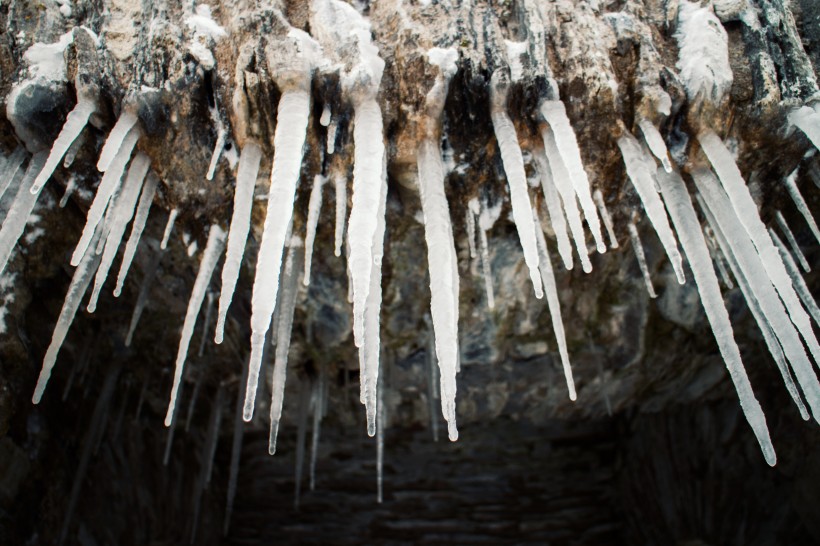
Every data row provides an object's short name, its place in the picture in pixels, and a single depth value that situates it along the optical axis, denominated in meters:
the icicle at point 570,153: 1.69
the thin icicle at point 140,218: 1.96
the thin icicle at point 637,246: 2.18
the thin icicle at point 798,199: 2.04
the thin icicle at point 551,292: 2.10
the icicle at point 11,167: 1.93
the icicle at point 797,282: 2.09
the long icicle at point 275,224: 1.55
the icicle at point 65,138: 1.68
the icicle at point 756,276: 1.76
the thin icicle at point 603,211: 2.03
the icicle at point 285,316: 1.99
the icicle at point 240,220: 1.70
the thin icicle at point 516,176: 1.72
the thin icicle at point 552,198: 1.94
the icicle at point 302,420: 3.41
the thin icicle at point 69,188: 2.09
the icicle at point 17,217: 1.81
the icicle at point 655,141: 1.79
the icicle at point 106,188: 1.77
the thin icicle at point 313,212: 1.90
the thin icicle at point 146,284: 2.43
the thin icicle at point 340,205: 1.88
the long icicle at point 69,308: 2.03
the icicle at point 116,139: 1.68
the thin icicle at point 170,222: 2.05
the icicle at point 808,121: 1.79
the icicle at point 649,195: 1.76
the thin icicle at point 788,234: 2.25
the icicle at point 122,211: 1.86
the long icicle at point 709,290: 1.78
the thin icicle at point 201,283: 1.98
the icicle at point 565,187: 1.79
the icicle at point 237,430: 3.37
